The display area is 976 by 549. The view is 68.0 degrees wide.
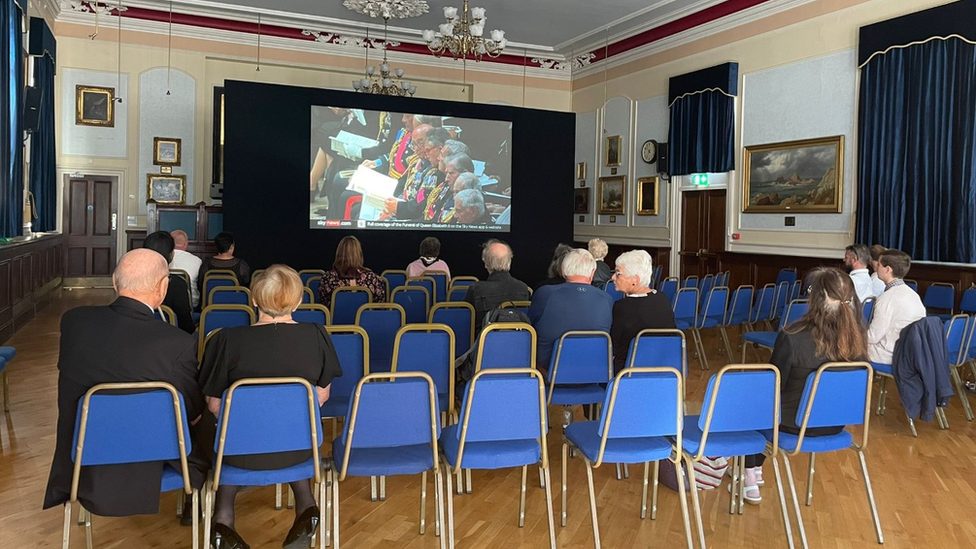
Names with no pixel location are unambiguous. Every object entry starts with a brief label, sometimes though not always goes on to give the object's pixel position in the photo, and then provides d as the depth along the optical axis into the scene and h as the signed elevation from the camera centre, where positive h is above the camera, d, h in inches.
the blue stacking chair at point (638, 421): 114.4 -27.7
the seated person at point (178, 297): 200.1 -16.2
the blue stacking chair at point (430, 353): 142.5 -21.8
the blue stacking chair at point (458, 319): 185.2 -18.9
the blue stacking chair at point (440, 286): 259.3 -14.6
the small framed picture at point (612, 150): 530.0 +73.0
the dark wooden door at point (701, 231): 443.8 +12.5
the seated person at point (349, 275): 227.8 -9.9
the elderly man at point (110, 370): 100.4 -18.4
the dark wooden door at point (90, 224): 491.5 +9.7
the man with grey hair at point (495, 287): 198.7 -11.3
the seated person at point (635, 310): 169.2 -14.1
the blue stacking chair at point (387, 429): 106.7 -28.0
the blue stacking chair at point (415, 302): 219.9 -17.6
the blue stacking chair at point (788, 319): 240.2 -21.8
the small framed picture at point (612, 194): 527.7 +40.6
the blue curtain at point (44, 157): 423.5 +48.3
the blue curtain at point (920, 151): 303.0 +46.4
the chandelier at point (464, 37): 357.4 +106.8
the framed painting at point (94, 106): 481.1 +88.2
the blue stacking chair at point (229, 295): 208.4 -15.7
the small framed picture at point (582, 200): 565.3 +37.8
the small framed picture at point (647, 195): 493.0 +37.8
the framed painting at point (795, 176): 362.9 +40.7
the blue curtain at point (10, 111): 318.0 +56.3
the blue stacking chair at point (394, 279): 277.7 -13.6
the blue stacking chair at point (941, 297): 294.8 -17.1
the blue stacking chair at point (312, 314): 175.8 -17.7
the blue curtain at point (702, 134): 423.2 +71.6
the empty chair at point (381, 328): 173.6 -20.3
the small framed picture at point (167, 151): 498.3 +61.2
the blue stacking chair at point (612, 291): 256.4 -14.9
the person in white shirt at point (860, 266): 260.1 -4.3
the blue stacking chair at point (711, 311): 283.7 -23.7
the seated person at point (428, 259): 281.0 -5.4
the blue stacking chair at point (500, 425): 111.0 -28.1
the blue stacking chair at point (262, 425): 100.7 -26.2
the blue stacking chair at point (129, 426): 95.3 -25.2
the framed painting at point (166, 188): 498.6 +35.5
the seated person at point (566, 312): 168.2 -14.8
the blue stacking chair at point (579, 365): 152.9 -25.1
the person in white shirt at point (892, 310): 198.2 -15.2
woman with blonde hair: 108.2 -17.4
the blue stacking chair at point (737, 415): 117.3 -27.2
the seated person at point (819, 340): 131.9 -15.9
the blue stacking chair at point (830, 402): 121.2 -25.3
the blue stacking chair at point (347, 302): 210.7 -17.2
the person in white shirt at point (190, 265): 247.0 -8.6
